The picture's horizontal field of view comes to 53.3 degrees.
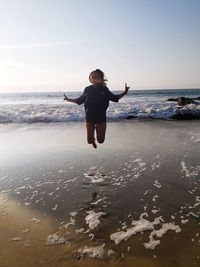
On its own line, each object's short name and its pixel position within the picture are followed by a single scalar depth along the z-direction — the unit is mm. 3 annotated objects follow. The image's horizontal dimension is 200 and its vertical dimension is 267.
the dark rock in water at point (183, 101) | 16333
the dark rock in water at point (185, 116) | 11928
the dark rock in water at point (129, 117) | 12444
